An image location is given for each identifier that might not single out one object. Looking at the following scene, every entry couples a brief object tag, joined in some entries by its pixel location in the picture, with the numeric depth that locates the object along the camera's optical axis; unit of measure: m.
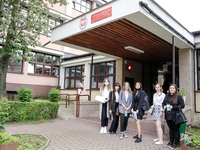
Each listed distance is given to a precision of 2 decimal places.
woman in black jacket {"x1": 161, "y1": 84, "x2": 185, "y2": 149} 4.70
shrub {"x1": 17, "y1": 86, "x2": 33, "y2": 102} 8.54
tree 8.55
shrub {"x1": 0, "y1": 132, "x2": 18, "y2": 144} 3.95
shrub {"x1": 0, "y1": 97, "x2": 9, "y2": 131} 4.13
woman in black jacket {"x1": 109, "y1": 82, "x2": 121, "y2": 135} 5.91
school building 5.74
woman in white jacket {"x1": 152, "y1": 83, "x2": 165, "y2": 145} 5.09
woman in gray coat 5.51
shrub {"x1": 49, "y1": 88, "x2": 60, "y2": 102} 11.68
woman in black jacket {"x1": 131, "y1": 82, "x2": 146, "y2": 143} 5.21
